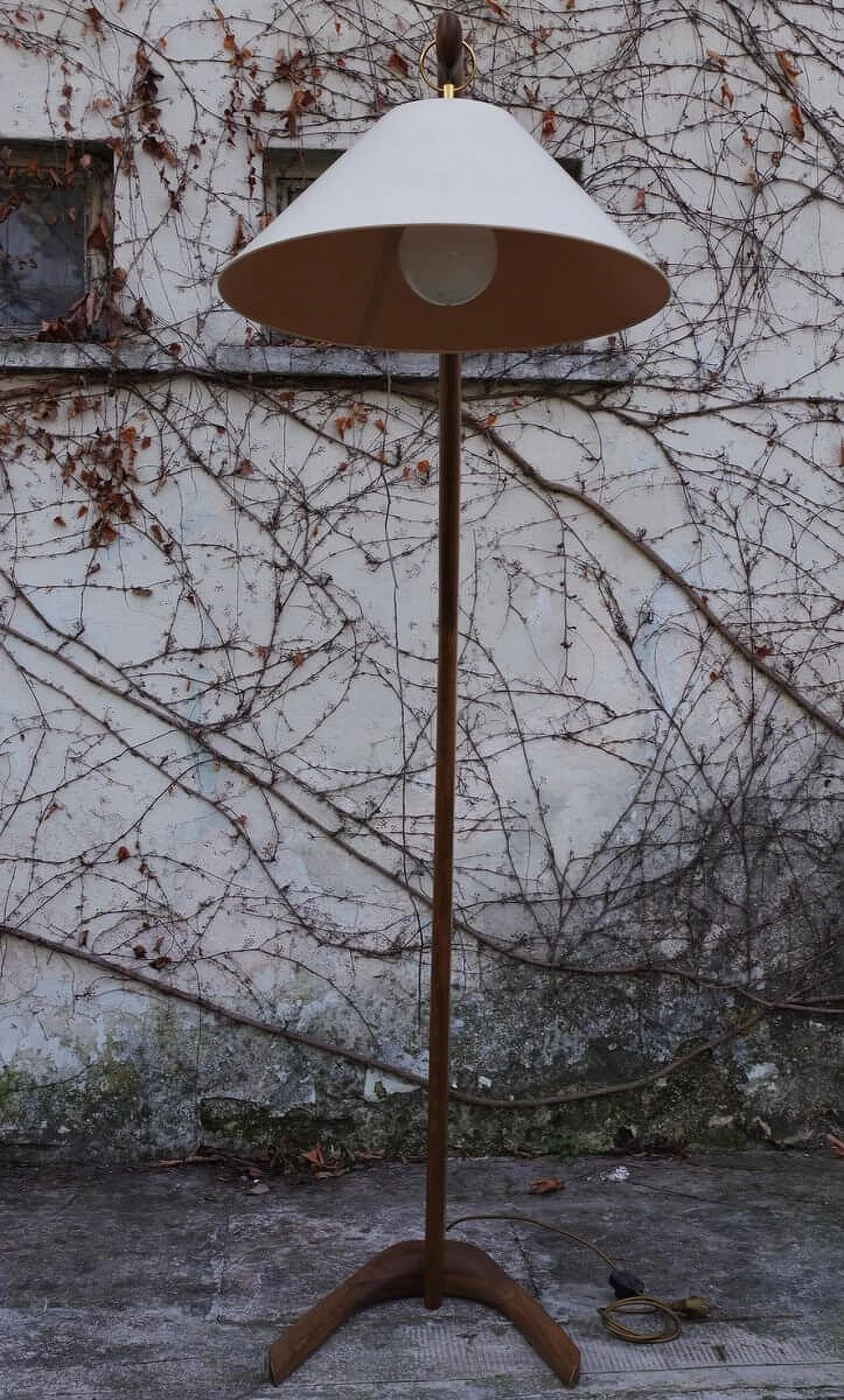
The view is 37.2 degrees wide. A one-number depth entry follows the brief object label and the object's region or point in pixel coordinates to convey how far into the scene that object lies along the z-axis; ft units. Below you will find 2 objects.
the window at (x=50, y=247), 12.59
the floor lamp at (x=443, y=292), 6.61
